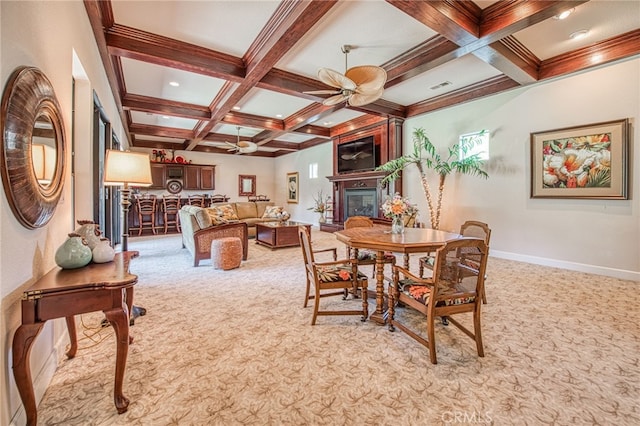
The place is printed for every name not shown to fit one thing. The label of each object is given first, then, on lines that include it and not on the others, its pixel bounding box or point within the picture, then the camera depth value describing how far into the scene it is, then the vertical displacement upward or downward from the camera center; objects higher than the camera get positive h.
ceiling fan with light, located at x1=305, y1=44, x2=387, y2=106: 3.21 +1.55
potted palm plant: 5.26 +0.97
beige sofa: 4.70 -0.35
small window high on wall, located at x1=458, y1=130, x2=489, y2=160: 5.29 +1.28
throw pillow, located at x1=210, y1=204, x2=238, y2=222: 6.61 -0.03
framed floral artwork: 3.86 +0.73
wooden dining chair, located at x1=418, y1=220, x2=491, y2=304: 2.86 -0.24
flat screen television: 7.23 +1.50
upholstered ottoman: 4.40 -0.67
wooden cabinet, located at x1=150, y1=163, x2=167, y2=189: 9.39 +1.19
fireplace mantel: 6.68 +0.94
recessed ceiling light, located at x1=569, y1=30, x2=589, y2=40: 3.59 +2.29
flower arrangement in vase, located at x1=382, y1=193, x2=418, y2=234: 2.86 -0.01
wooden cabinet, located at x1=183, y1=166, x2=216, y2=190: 10.06 +1.23
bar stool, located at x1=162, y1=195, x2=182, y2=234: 8.62 +0.00
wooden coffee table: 5.98 -0.53
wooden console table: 1.30 -0.47
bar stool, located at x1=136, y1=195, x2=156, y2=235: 8.26 -0.02
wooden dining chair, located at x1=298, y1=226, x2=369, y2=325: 2.50 -0.62
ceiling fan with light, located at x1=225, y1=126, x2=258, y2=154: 7.79 +1.82
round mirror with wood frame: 1.29 +0.35
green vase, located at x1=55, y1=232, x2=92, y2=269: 1.71 -0.26
